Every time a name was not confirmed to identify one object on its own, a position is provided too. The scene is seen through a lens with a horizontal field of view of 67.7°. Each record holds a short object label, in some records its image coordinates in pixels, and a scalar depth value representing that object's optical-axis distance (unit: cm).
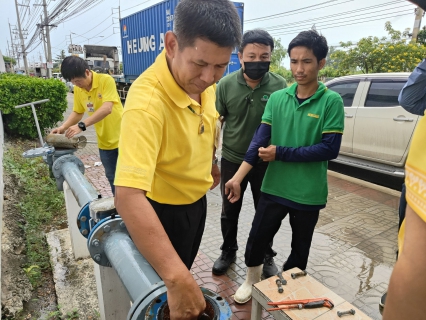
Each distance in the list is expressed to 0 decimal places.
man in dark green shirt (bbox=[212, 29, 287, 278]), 237
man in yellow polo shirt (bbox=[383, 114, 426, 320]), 55
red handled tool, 152
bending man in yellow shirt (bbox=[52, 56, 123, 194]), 317
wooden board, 149
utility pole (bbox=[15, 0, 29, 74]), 3118
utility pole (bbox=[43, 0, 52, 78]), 2225
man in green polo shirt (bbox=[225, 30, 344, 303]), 189
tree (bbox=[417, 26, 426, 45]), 1465
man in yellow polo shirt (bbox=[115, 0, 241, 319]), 85
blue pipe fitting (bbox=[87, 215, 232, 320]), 77
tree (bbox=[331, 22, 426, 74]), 1047
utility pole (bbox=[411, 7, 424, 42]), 1016
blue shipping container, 1020
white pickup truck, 452
